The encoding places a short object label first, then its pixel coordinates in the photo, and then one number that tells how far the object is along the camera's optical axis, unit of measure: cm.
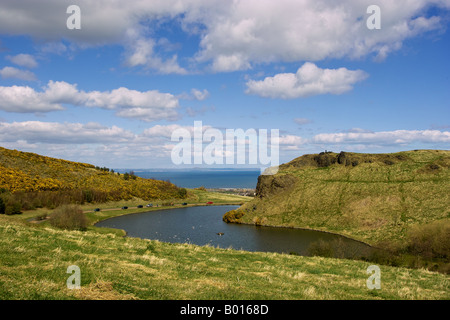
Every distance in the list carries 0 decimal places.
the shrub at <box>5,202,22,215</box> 9469
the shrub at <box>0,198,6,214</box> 9388
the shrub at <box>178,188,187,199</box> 17712
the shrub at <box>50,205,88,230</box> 6750
